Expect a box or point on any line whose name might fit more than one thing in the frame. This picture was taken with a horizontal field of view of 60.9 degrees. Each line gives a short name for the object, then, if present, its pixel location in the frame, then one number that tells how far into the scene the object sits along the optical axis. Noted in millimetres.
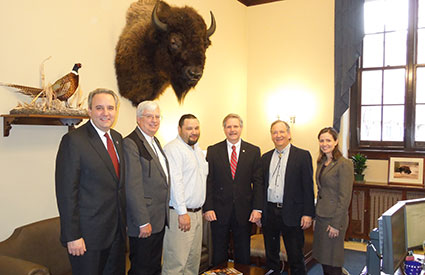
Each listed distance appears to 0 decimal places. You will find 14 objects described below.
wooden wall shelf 2475
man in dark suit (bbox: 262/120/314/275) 2881
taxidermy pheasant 2652
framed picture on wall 4762
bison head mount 3406
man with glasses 2295
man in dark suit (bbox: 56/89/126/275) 1943
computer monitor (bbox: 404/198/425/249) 1945
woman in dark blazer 2822
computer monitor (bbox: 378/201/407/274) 1716
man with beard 2613
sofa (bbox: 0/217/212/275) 2363
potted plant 4988
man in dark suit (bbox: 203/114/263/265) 2932
